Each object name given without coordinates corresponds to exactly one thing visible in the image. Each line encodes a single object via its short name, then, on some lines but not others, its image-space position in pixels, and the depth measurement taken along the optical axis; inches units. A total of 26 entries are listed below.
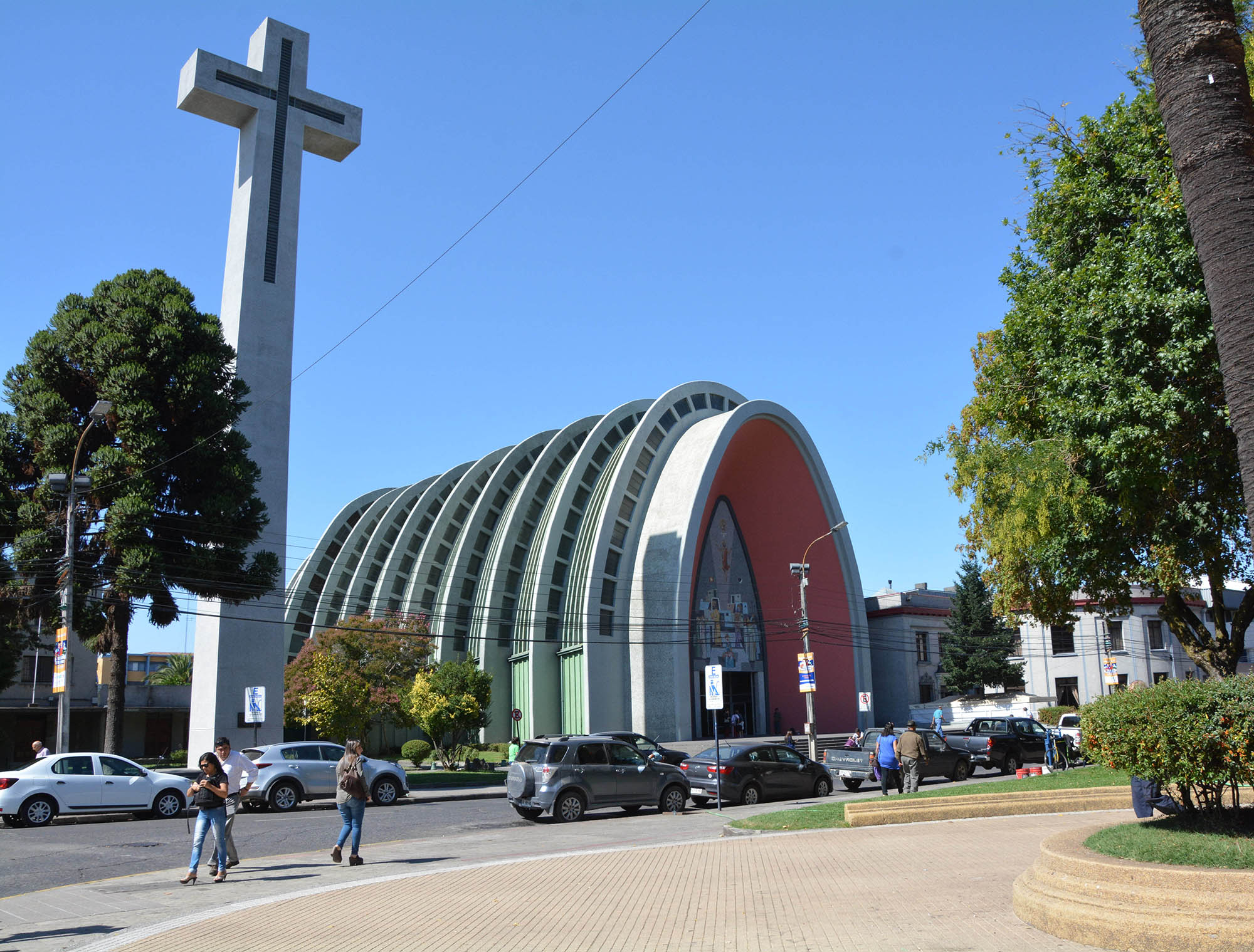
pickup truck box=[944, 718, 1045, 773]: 1189.7
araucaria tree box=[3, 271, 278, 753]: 1131.3
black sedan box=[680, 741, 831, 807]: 882.8
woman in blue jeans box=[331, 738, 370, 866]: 493.0
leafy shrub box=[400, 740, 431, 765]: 1696.7
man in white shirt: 494.6
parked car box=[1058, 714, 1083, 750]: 1323.8
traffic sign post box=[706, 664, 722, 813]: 853.8
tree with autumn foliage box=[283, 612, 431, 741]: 1451.8
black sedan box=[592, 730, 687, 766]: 1077.8
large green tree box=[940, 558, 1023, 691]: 2311.8
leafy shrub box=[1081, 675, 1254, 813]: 283.0
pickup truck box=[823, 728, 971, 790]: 1042.7
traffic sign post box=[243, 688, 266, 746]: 1042.7
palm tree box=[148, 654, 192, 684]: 3201.3
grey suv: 760.3
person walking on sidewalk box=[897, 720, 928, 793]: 789.2
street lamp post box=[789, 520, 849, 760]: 1294.3
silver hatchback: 893.8
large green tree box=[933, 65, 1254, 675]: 578.2
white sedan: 759.7
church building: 1891.0
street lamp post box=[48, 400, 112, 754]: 962.7
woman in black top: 461.4
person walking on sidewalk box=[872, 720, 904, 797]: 843.4
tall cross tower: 1375.5
